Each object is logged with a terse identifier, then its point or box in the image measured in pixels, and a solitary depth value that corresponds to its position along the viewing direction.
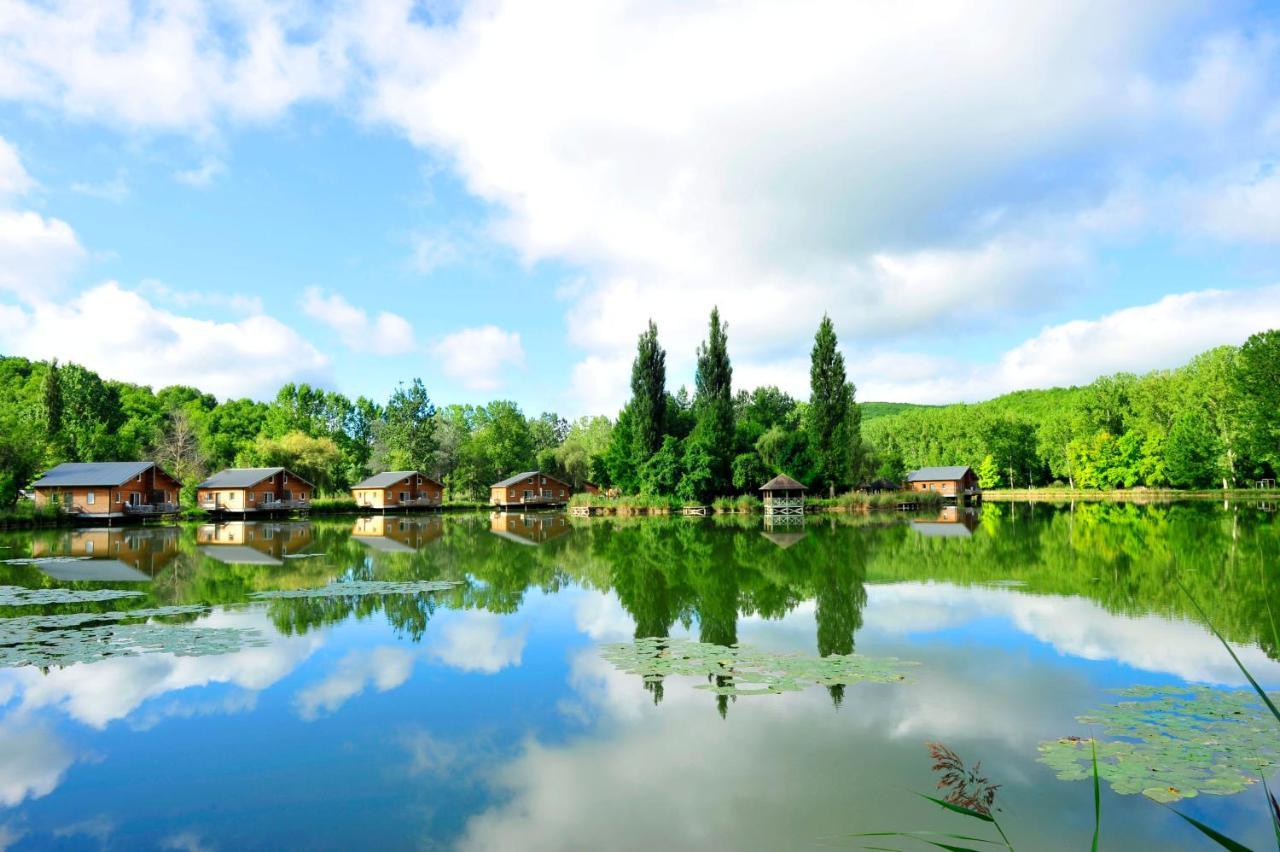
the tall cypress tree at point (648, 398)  49.31
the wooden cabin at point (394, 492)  53.47
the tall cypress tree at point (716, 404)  47.25
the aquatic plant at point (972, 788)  5.21
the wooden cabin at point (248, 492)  46.06
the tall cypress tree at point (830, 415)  48.16
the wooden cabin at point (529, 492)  58.44
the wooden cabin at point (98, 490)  37.91
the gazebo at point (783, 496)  41.41
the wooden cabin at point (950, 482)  65.25
